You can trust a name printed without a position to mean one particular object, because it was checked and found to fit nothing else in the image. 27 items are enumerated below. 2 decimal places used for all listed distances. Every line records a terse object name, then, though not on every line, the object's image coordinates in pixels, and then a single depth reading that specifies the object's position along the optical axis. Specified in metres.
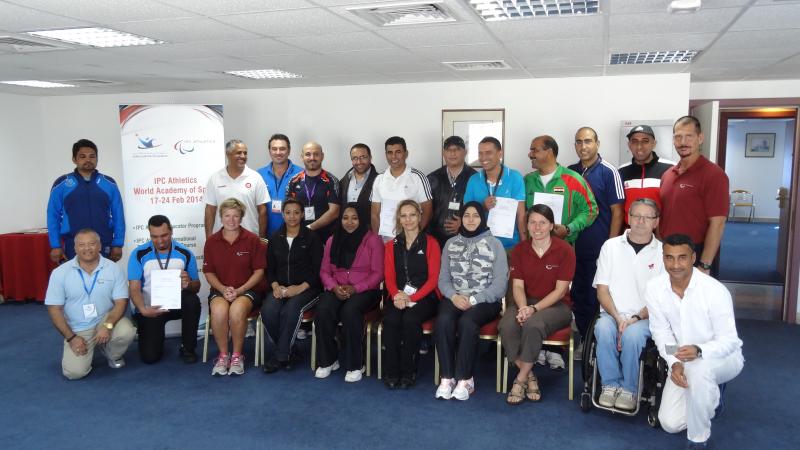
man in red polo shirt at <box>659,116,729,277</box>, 3.68
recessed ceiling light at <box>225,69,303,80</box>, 5.64
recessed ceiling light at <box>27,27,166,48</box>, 3.78
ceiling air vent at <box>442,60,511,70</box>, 5.08
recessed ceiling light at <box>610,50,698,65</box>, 4.64
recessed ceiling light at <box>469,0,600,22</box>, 3.10
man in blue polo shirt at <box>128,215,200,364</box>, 4.57
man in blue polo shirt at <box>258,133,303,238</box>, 5.25
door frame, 5.75
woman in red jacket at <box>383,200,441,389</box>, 4.01
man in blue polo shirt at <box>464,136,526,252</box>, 4.31
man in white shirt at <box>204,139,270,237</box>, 5.11
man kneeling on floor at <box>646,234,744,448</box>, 3.00
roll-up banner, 5.22
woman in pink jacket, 4.16
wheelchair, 3.37
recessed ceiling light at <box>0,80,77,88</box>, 6.36
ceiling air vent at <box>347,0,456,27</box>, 3.12
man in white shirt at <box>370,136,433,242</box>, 4.66
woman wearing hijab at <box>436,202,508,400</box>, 3.84
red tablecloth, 6.67
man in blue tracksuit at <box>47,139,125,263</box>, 5.12
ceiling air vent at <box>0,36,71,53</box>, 4.00
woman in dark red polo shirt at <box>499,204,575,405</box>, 3.73
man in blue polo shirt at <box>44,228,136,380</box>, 4.26
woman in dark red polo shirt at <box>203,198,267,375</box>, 4.42
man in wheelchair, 3.44
